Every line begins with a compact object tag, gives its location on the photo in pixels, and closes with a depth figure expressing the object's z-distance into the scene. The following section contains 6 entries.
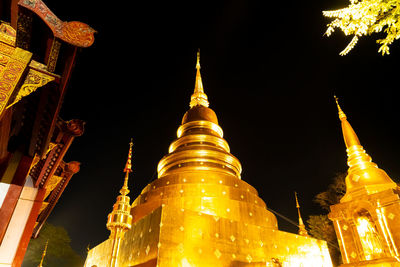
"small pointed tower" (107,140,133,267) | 4.96
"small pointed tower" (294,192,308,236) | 13.33
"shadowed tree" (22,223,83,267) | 18.56
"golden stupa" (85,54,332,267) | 6.68
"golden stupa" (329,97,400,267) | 6.41
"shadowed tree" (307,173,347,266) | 15.10
